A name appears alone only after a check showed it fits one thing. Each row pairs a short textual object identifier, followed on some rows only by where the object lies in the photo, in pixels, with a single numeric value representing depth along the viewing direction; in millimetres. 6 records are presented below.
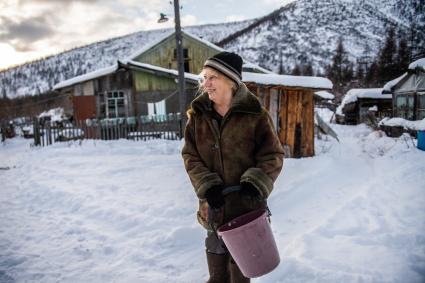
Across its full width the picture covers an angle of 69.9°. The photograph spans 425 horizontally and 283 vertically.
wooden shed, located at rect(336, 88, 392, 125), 25422
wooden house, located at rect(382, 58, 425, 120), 11430
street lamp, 12643
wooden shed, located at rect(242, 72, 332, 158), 8344
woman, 2012
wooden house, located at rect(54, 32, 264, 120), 17748
